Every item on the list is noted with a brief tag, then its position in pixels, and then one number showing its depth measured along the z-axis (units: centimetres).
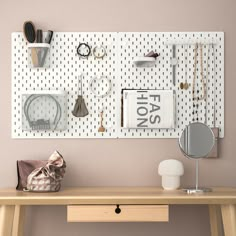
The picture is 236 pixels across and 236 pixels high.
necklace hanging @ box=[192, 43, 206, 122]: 303
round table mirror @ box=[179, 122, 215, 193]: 282
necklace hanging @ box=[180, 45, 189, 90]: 302
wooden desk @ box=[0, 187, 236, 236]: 255
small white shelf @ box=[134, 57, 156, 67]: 295
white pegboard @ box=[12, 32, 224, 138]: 301
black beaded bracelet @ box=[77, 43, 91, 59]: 301
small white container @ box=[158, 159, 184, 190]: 286
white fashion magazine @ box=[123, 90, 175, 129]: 297
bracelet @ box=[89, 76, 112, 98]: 301
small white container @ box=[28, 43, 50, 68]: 293
